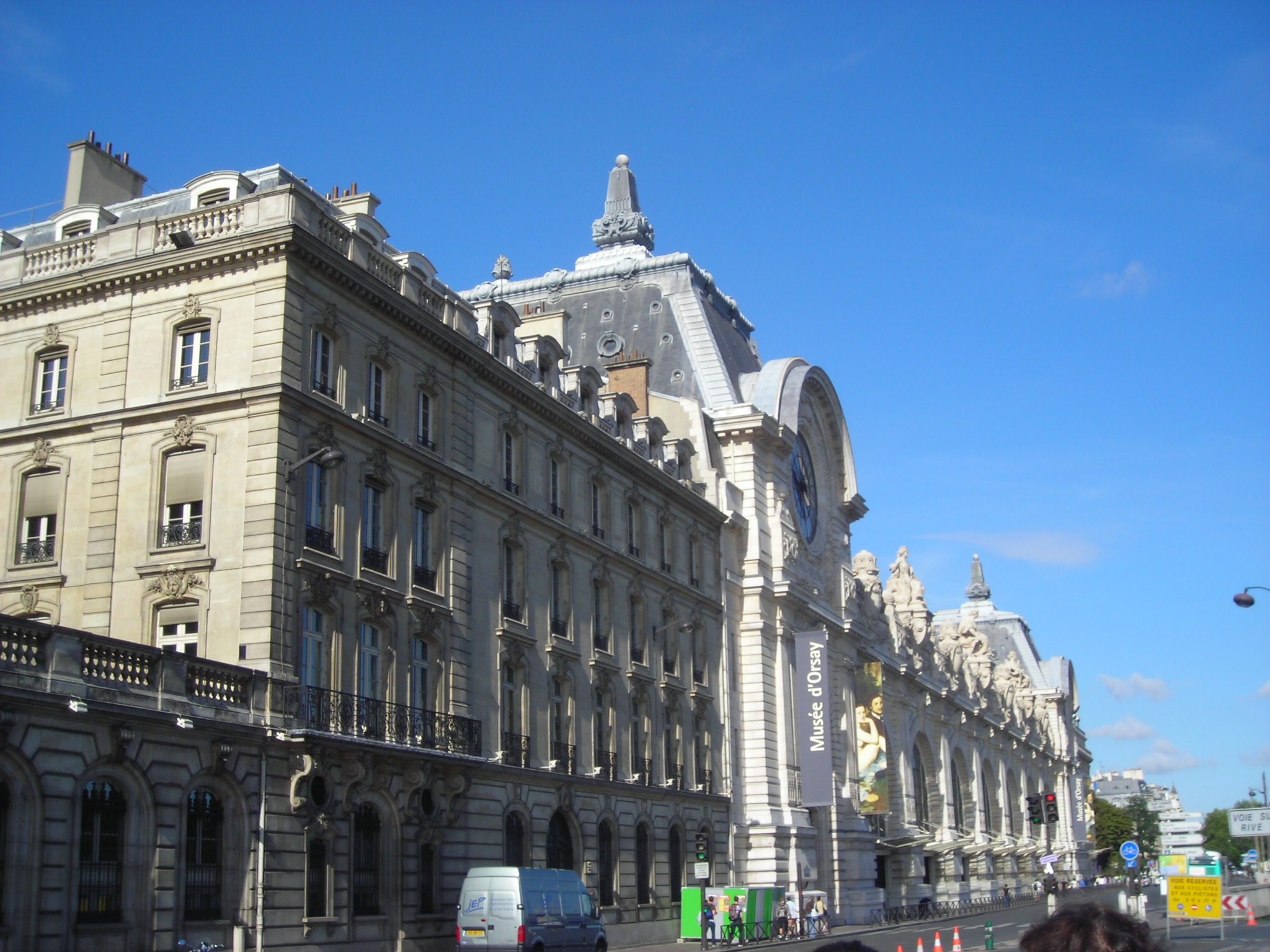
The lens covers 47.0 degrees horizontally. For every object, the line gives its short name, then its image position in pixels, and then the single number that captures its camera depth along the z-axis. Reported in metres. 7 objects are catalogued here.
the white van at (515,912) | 29.91
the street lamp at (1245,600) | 33.44
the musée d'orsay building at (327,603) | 24.98
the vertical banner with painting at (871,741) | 61.75
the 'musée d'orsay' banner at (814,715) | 55.88
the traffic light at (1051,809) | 39.16
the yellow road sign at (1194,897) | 37.72
